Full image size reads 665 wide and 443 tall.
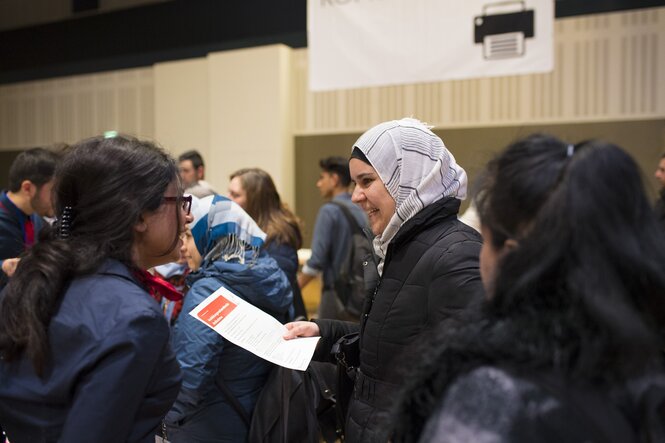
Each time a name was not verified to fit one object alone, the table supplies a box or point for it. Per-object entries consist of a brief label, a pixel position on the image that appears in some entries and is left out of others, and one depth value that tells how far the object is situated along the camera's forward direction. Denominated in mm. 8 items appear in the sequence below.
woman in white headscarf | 1474
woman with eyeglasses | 1095
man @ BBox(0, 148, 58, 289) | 3100
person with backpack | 4020
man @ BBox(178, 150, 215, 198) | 5016
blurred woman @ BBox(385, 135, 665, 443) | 721
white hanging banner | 3824
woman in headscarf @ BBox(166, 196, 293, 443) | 1940
